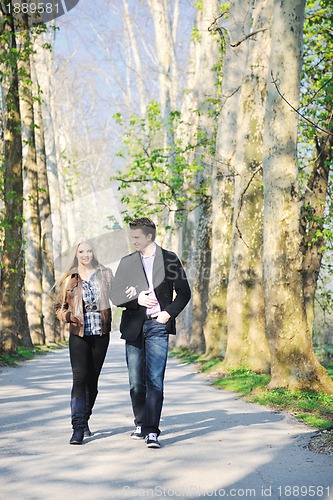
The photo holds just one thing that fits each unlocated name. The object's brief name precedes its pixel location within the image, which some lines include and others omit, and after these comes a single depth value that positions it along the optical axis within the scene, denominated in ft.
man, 25.93
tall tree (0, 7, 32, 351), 63.31
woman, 26.63
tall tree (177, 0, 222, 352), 77.30
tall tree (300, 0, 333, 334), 61.41
